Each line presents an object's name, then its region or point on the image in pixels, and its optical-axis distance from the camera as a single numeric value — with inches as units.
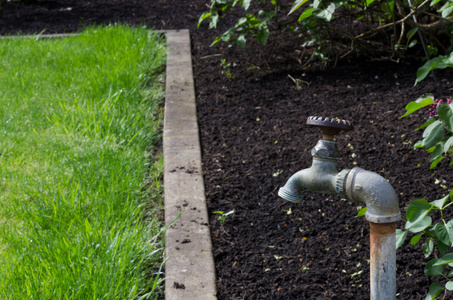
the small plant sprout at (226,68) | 173.6
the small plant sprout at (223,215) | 98.4
